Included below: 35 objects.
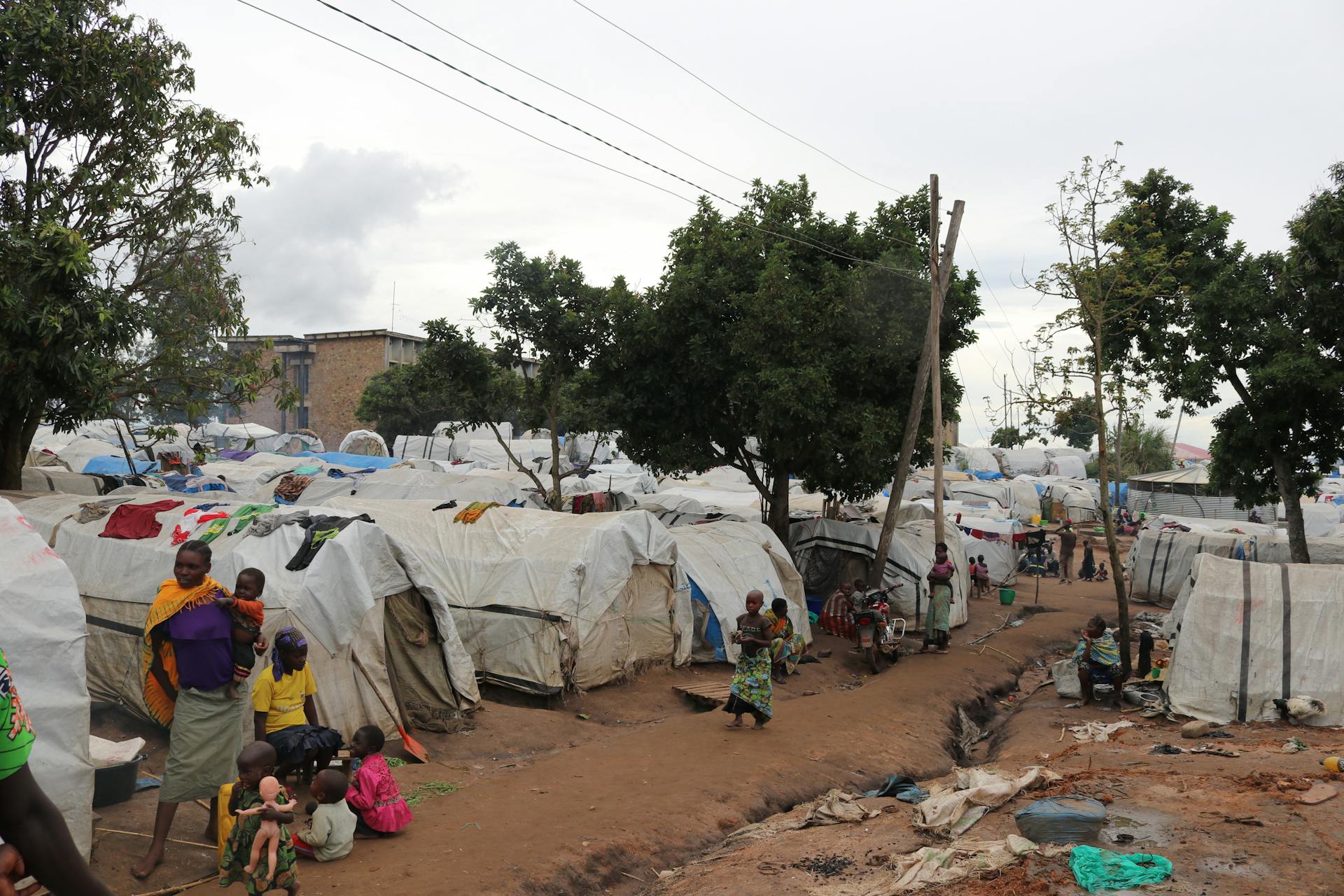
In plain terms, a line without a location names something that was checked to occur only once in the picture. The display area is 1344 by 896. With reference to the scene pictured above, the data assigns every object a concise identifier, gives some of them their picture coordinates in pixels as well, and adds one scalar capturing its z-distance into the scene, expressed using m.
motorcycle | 14.98
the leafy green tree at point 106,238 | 10.33
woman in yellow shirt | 6.85
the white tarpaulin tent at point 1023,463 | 61.16
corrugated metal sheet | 43.66
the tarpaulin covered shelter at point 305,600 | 8.35
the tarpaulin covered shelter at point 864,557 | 17.84
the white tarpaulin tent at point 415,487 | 23.05
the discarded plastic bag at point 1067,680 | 12.99
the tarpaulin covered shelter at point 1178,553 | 20.36
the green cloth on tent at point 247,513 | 9.10
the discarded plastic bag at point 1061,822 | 6.14
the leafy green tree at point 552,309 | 18.02
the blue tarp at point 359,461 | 30.89
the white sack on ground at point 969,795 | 6.84
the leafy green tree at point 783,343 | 15.95
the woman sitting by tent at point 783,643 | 11.76
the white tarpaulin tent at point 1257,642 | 10.53
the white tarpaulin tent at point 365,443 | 38.31
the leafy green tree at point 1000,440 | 64.69
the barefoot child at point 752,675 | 10.33
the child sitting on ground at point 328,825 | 5.98
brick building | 56.50
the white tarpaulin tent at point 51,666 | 5.06
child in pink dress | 6.63
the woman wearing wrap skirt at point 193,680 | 5.79
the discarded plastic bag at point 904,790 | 8.02
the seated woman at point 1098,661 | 12.38
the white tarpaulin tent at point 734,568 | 13.75
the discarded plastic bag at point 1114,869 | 5.42
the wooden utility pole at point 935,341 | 15.91
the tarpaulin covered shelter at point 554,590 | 11.39
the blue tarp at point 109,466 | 25.41
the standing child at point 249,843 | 5.14
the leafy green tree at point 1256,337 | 16.78
